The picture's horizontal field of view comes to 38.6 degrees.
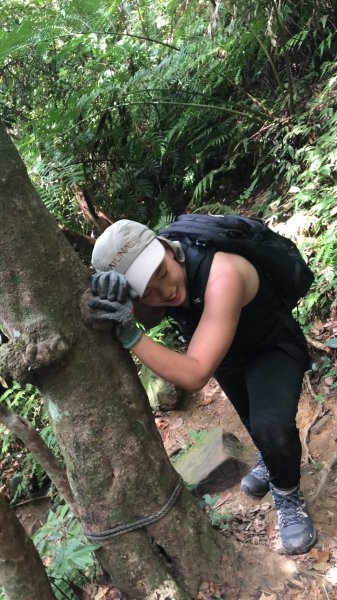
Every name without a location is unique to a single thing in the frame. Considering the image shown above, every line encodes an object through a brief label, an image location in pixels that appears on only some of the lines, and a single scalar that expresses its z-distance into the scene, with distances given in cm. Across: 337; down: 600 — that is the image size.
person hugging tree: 182
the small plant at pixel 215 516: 245
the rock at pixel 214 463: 314
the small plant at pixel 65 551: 195
